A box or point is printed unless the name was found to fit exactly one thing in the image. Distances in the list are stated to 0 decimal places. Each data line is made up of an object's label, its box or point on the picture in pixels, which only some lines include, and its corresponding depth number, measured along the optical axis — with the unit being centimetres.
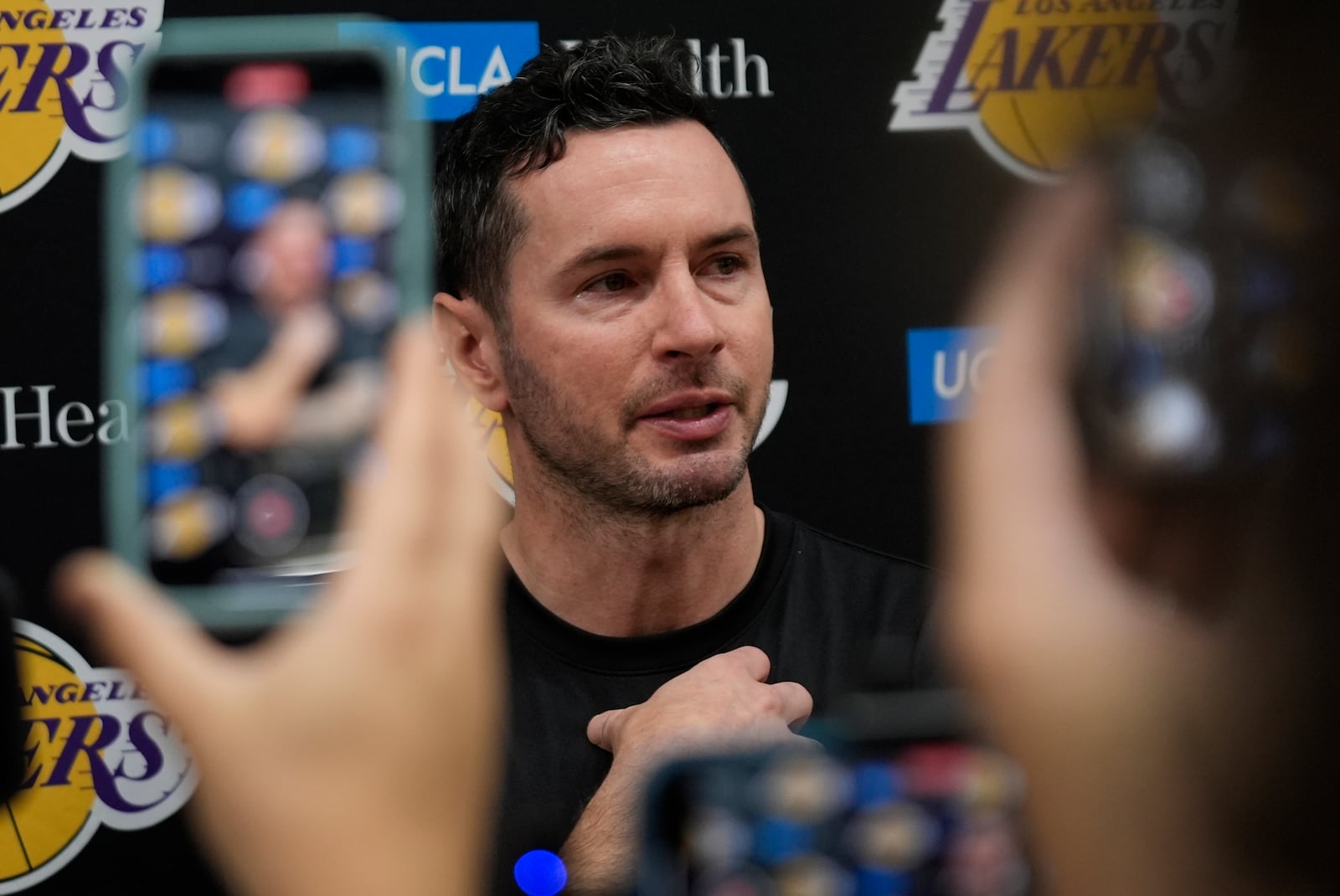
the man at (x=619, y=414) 357
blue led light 349
